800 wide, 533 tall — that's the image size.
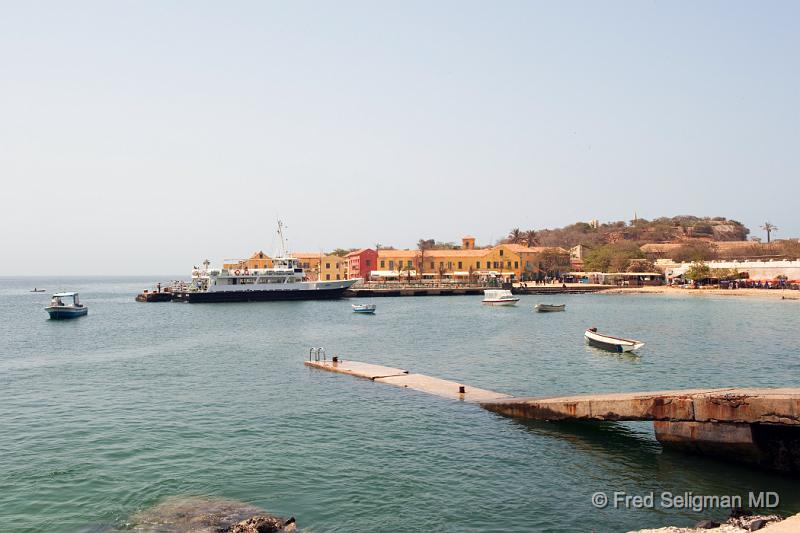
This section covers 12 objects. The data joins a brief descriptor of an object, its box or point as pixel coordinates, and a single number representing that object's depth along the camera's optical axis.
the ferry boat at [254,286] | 94.69
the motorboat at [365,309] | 72.00
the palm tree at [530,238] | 152.50
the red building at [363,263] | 126.57
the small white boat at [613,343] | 36.47
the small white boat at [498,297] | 82.50
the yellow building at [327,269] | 125.61
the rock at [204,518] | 12.16
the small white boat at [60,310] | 70.62
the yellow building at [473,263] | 122.38
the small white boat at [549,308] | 71.29
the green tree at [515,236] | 153.88
